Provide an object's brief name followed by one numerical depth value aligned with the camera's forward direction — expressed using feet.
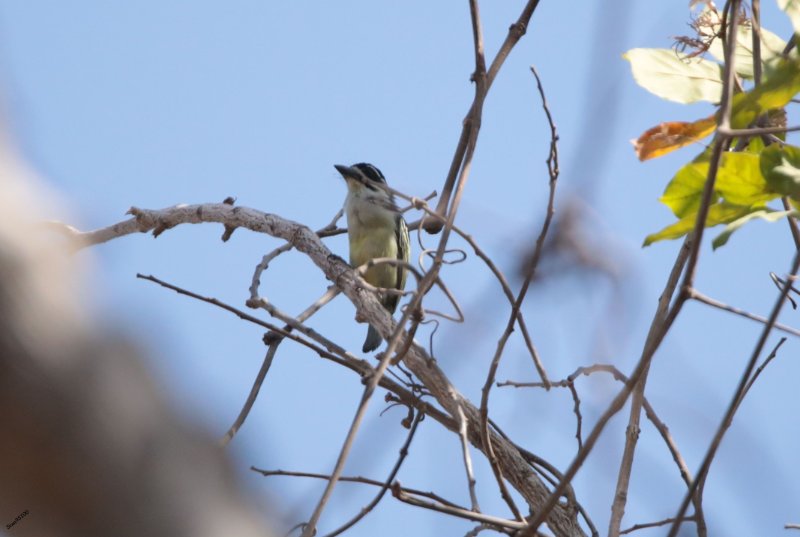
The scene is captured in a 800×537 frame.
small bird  40.40
